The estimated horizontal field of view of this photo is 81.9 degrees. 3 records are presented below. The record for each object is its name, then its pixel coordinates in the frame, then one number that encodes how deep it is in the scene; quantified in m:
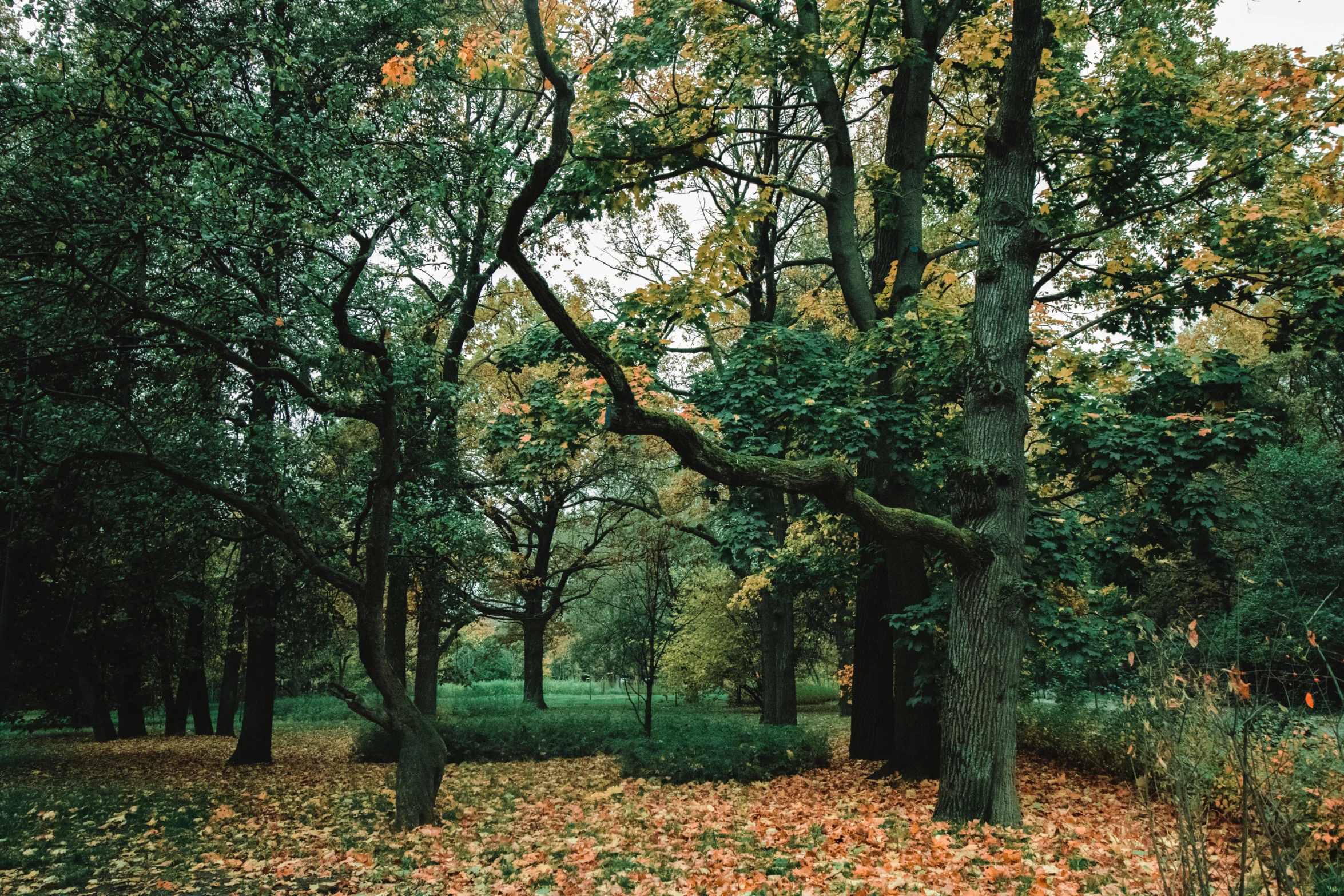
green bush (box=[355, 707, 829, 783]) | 10.48
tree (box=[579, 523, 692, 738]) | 15.77
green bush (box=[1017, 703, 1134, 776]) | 9.87
